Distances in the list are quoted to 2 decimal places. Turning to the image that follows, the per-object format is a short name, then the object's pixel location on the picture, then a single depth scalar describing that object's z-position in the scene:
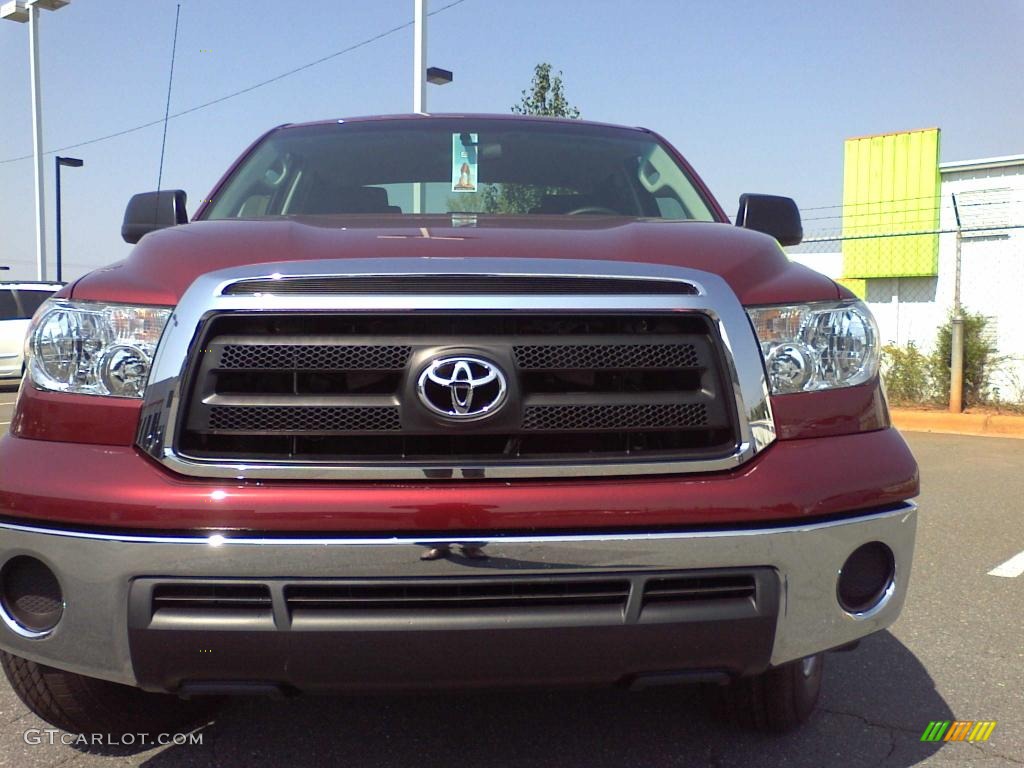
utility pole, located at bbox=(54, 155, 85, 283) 22.84
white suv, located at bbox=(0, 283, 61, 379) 15.06
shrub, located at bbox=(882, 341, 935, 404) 10.87
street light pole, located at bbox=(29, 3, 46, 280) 21.62
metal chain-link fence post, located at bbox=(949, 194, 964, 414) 10.23
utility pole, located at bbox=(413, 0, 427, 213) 12.07
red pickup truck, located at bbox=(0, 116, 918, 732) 1.84
